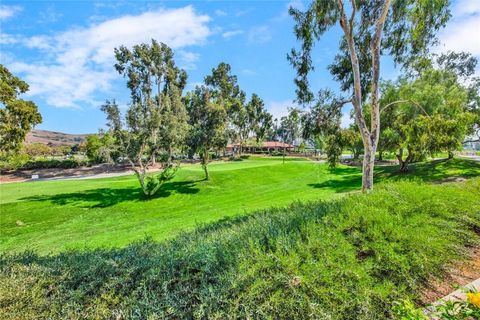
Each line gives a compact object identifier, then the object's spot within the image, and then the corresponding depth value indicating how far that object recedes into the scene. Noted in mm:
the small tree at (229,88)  44969
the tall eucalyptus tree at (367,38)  9445
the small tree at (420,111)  13633
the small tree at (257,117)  61412
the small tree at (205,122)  21219
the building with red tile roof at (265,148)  77612
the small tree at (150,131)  17812
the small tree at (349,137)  12367
